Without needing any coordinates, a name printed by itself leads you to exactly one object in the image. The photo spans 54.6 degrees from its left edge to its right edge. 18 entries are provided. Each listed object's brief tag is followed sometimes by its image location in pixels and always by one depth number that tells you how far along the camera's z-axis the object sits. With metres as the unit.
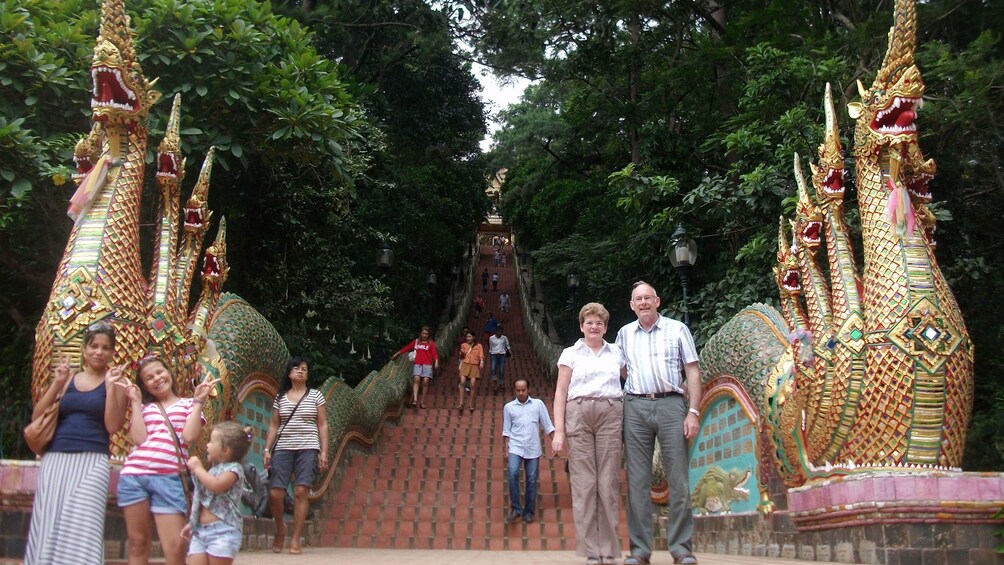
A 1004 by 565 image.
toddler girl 4.32
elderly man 5.32
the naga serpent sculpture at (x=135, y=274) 6.86
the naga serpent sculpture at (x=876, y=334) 6.64
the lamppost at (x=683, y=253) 12.10
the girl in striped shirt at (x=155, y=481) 4.44
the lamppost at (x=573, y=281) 21.08
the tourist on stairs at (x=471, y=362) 15.80
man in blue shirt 9.69
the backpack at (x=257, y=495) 7.88
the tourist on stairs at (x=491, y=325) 21.09
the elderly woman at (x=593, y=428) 5.21
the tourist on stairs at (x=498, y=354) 16.92
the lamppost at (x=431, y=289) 23.34
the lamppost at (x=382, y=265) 16.03
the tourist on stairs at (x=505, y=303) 32.47
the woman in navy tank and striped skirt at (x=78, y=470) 4.23
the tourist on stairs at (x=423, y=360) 15.79
